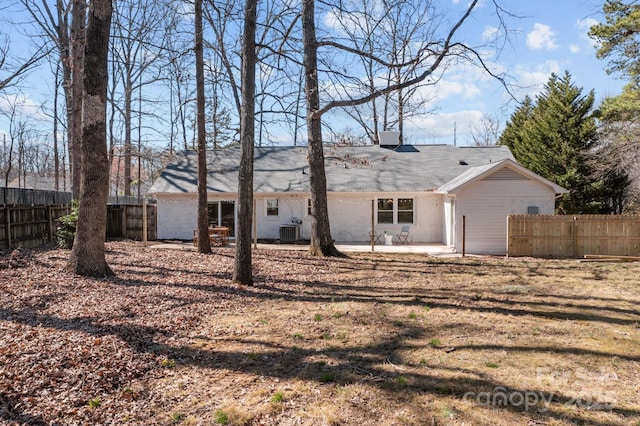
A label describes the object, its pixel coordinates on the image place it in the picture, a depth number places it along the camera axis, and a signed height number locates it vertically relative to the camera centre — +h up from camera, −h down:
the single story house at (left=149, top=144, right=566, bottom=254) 18.08 +0.77
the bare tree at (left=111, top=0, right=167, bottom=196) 26.64 +8.64
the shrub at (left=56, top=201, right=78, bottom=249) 13.16 -0.43
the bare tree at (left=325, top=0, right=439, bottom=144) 10.03 +4.10
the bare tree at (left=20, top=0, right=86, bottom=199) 14.51 +6.04
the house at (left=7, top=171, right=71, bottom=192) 41.78 +3.53
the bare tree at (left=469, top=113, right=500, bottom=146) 44.25 +7.77
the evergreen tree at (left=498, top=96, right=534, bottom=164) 29.56 +6.39
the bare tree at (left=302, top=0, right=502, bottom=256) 13.38 +2.00
